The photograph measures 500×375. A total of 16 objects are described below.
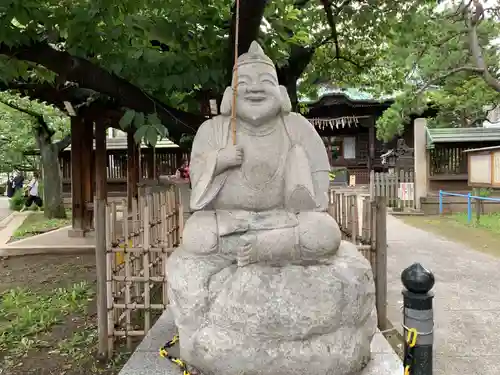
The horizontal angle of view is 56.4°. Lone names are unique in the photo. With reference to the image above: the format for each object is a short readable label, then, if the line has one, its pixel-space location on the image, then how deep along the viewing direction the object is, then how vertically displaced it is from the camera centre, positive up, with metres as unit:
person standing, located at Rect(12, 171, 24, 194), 19.53 +0.06
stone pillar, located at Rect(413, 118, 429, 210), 16.20 +0.56
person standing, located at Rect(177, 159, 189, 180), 11.83 +0.18
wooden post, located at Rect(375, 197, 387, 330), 4.44 -0.79
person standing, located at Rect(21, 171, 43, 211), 16.78 -0.51
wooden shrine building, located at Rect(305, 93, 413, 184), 20.62 +2.13
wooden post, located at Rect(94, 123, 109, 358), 4.08 -0.82
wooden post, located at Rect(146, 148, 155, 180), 16.19 +0.61
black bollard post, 2.47 -0.77
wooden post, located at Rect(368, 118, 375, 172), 20.88 +1.46
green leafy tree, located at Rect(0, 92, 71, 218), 12.72 +1.42
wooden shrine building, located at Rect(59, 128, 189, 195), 17.12 +0.71
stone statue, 2.57 -0.48
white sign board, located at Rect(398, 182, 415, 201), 16.05 -0.52
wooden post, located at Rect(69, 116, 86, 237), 10.20 -0.10
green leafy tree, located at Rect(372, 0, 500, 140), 10.20 +3.32
